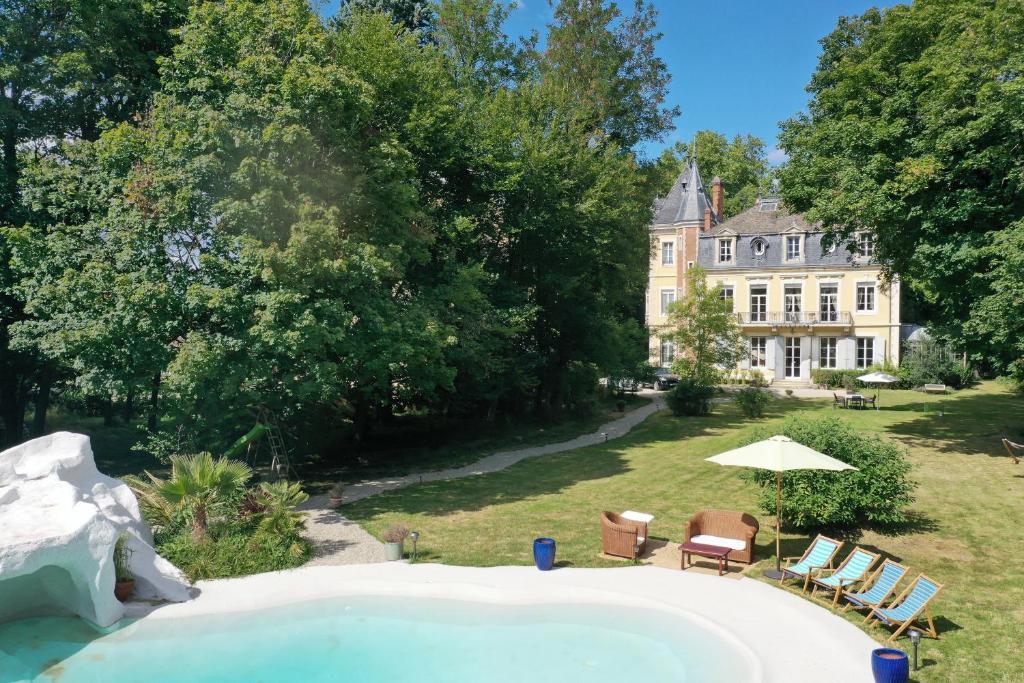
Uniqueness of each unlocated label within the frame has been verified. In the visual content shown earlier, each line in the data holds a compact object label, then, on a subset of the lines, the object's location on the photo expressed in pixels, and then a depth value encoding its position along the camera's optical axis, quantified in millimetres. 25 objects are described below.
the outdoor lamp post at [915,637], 8344
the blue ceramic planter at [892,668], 7828
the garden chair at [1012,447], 20289
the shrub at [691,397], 32969
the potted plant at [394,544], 12984
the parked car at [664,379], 45222
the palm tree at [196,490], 12656
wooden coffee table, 11945
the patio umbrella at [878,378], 35556
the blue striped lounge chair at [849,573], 10585
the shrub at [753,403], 31891
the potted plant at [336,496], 16891
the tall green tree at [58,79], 18562
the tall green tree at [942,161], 18812
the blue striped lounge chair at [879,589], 9984
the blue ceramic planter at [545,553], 12188
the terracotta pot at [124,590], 11102
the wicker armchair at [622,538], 12719
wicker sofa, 12594
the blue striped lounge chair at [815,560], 11210
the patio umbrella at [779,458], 11508
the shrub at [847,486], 13234
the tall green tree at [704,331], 34812
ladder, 17844
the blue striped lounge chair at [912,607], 9406
